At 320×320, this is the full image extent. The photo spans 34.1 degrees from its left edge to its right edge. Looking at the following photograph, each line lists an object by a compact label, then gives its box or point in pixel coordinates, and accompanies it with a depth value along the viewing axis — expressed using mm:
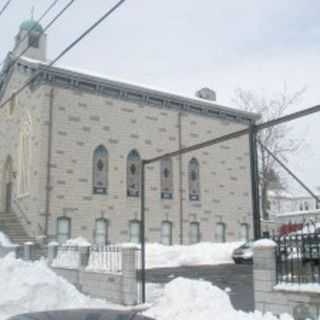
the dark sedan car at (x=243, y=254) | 26203
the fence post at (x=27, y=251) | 22819
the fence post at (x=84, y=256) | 17070
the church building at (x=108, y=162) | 28125
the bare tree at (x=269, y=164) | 47438
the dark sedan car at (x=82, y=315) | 4816
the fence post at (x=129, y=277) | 13961
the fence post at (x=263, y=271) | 9734
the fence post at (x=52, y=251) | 19992
